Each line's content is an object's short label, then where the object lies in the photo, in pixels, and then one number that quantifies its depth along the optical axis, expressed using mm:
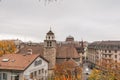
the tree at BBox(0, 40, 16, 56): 29709
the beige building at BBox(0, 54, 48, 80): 14102
